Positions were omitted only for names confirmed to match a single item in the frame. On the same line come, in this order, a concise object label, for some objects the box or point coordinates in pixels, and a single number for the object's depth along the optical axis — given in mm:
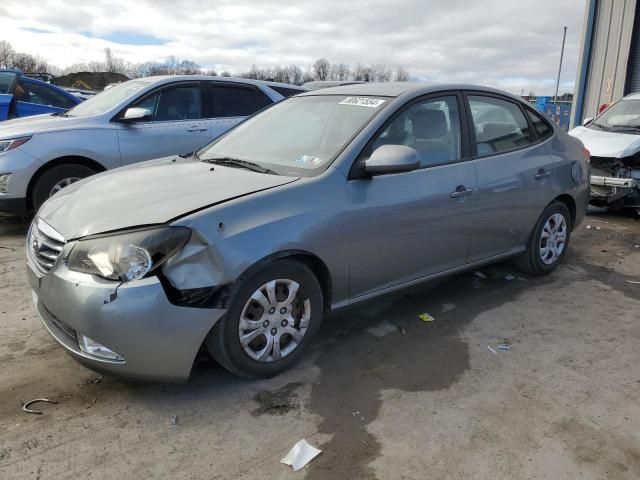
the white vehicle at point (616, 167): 7309
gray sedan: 2637
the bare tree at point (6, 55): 79062
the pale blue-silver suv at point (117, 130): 5684
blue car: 8252
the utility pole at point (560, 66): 35362
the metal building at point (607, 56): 13750
